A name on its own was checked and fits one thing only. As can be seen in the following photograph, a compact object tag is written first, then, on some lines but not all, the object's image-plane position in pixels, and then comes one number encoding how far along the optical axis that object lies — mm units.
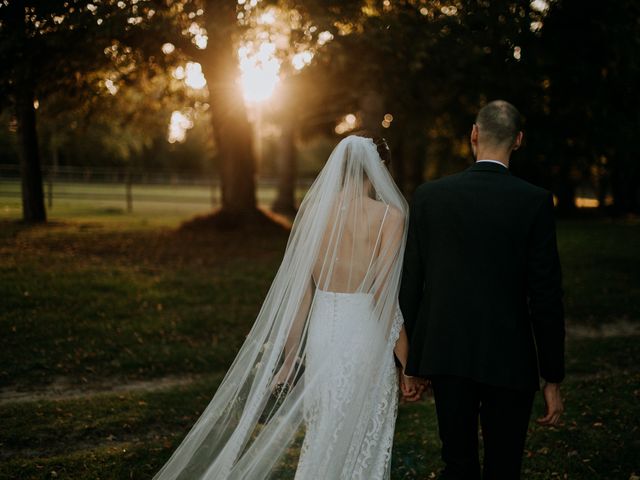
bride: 3414
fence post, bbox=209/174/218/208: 29552
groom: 2840
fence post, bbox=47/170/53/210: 23528
